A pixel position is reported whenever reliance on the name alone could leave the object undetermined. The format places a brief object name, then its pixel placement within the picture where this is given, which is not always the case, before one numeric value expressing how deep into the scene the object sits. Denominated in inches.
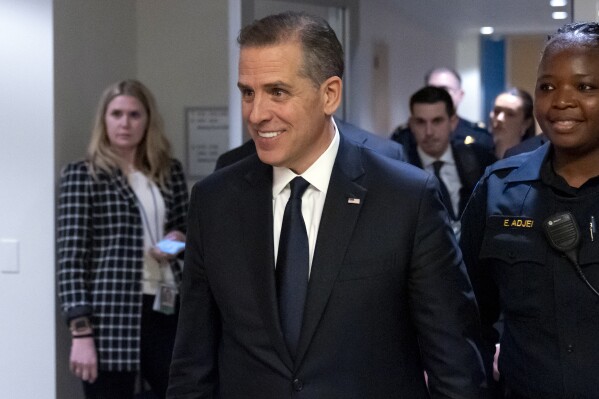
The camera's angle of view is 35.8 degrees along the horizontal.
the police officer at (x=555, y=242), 72.7
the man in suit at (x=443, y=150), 175.0
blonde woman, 143.2
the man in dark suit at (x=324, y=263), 70.4
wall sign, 187.8
